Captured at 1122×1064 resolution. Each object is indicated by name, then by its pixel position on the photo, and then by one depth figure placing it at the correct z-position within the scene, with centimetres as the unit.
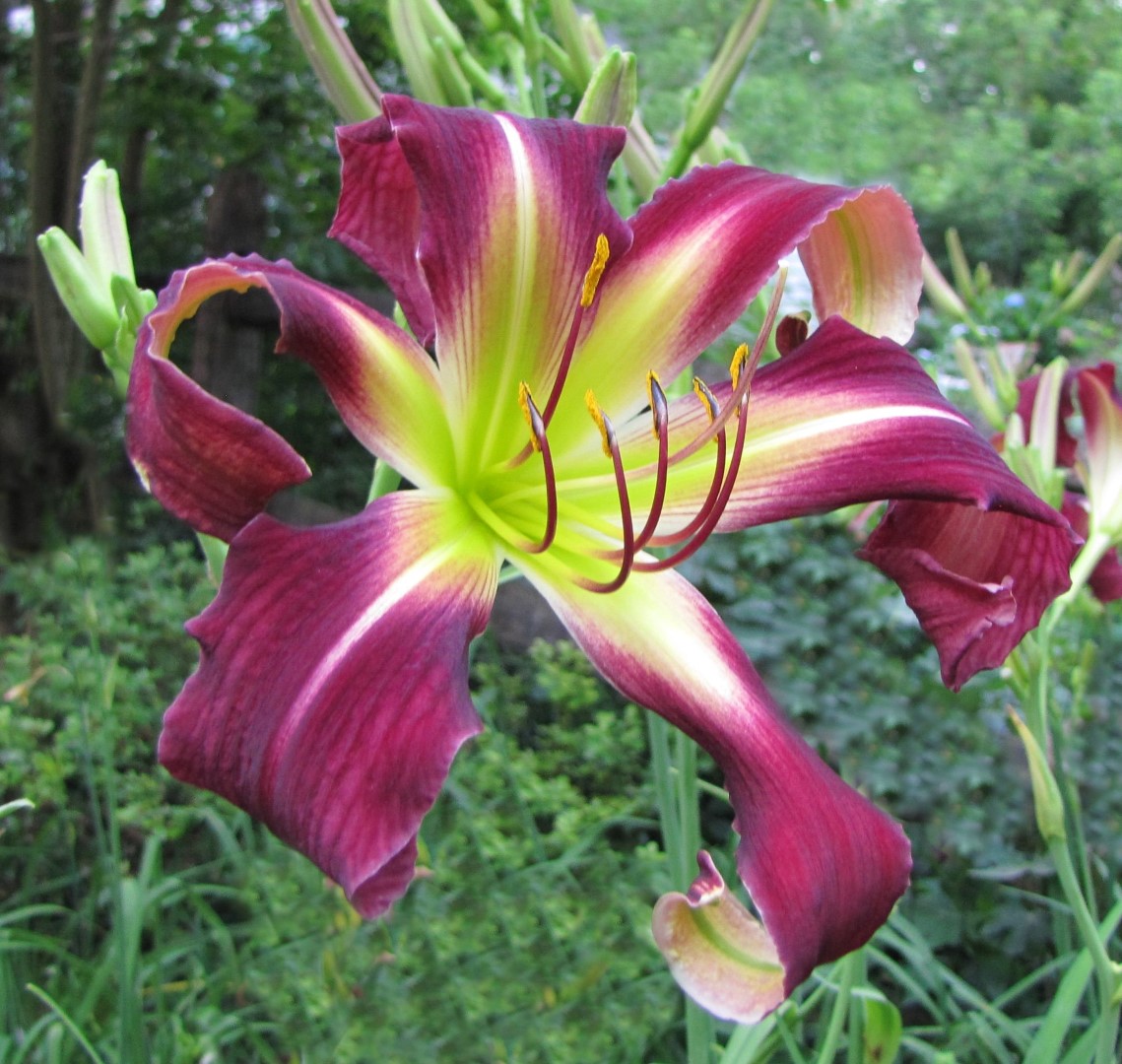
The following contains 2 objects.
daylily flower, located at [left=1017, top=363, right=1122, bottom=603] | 103
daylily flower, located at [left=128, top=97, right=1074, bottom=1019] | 47
